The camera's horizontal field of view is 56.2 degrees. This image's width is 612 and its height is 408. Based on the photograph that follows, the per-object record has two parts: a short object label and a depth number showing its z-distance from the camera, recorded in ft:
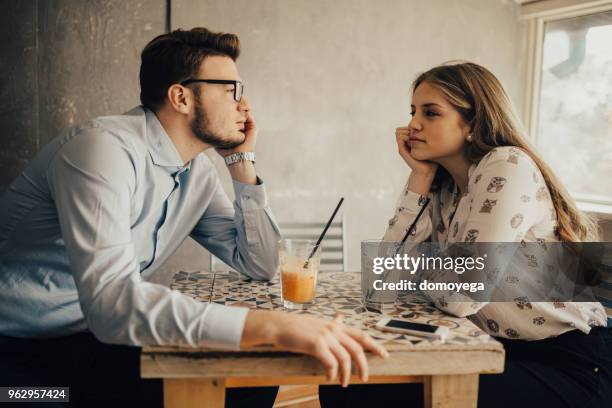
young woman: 4.47
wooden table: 3.38
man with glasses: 3.40
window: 10.41
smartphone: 3.67
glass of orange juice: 4.36
